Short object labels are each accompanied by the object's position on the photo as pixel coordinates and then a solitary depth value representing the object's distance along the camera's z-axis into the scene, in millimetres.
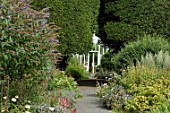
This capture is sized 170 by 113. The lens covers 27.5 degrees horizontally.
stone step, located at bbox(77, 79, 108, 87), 16188
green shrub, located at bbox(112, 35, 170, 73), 11516
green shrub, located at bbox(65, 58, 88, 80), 18734
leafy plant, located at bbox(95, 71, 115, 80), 19978
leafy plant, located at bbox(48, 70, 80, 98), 7814
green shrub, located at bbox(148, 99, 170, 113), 6262
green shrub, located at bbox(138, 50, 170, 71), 9609
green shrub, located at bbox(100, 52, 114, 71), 21356
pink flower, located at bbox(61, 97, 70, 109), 6074
